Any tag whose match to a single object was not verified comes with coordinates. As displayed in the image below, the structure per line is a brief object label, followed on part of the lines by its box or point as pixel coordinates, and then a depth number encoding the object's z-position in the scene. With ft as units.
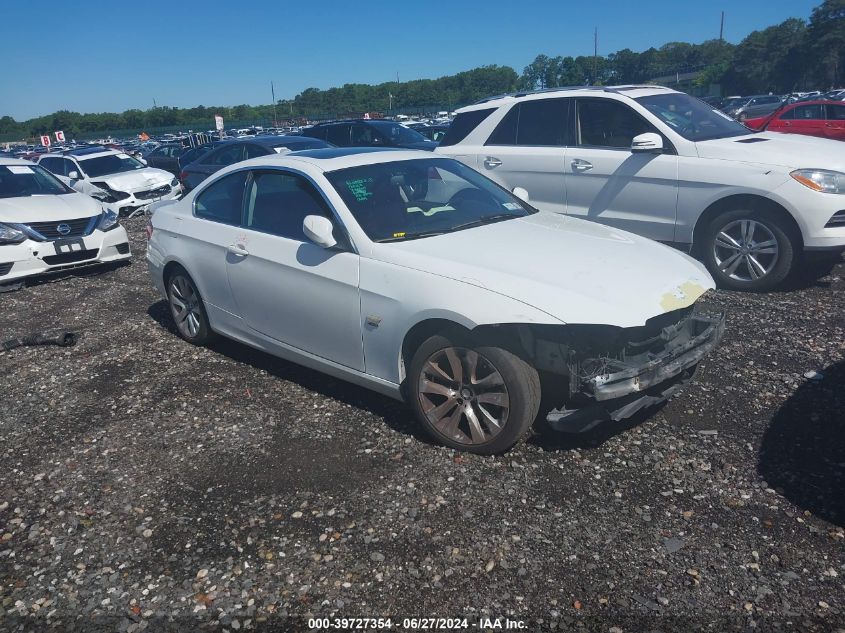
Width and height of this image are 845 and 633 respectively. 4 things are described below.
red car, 54.08
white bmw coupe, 11.23
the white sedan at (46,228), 25.86
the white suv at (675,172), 19.54
